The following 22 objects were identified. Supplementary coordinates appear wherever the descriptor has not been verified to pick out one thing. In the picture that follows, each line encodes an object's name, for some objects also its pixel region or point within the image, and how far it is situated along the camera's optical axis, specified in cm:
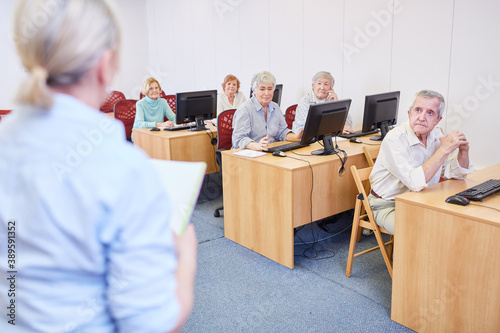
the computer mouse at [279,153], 317
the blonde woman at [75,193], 59
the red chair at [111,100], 726
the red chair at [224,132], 401
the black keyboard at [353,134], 392
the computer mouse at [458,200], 201
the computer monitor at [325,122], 305
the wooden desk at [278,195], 293
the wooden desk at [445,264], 187
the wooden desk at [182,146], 429
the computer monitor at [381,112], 356
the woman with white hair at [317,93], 430
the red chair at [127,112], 557
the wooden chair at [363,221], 259
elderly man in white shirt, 235
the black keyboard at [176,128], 465
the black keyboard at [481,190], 207
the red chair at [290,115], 491
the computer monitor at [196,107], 439
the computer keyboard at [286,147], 334
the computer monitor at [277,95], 498
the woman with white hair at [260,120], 368
